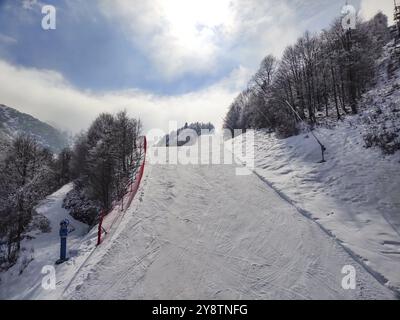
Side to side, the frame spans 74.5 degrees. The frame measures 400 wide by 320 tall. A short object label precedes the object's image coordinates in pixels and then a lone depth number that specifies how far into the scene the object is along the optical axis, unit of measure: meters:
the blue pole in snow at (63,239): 9.70
